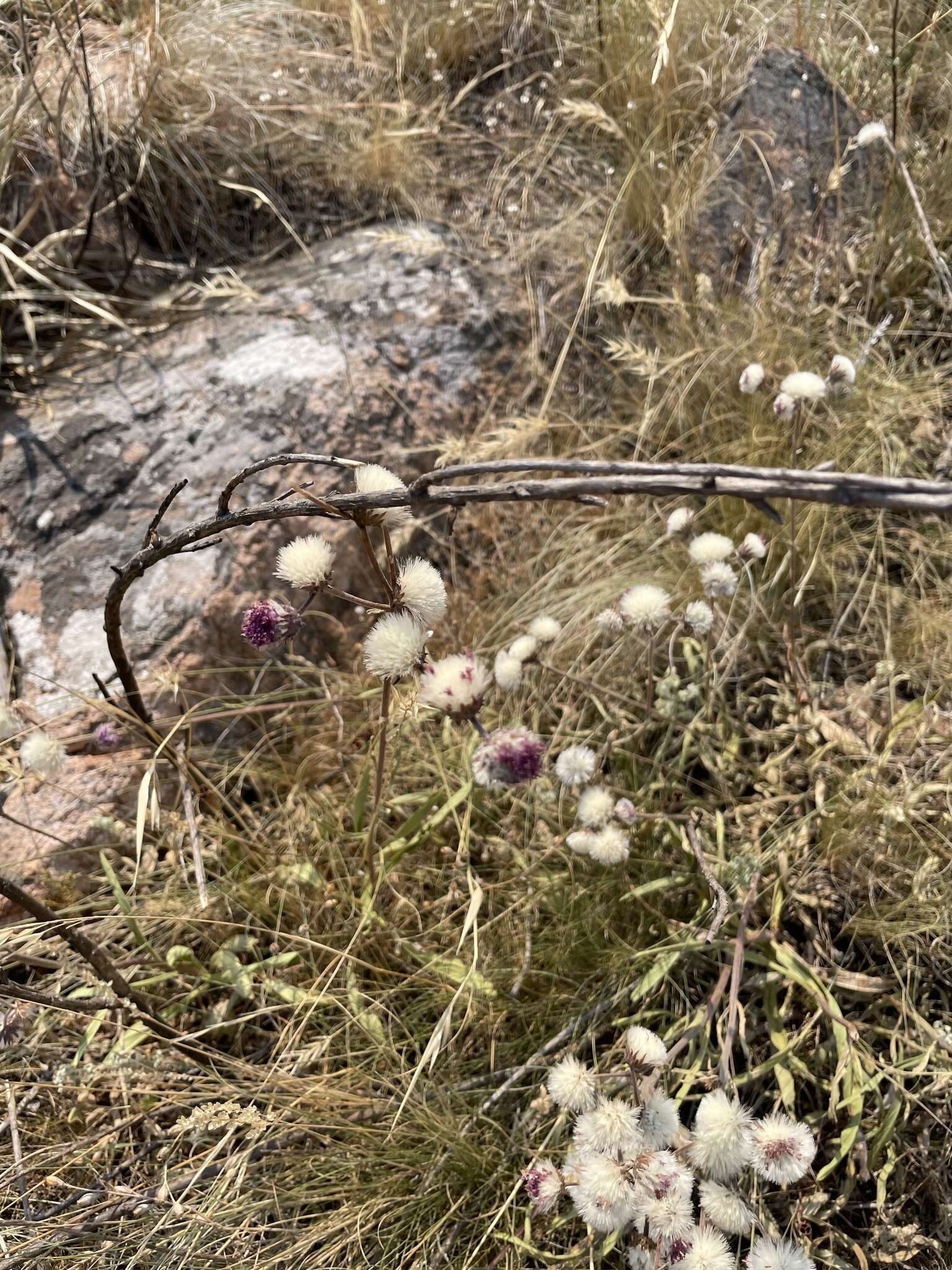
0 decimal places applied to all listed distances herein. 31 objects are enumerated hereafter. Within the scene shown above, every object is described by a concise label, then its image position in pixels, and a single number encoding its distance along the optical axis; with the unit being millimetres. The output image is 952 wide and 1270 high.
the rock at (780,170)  627
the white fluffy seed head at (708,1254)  305
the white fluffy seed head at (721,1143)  321
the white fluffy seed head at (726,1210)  313
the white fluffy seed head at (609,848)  382
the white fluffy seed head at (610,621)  419
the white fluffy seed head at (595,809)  390
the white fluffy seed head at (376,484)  293
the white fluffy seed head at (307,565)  300
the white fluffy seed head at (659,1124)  322
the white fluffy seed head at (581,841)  386
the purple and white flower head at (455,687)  297
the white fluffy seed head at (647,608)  403
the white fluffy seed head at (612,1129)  316
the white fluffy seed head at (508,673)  408
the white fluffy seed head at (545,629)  421
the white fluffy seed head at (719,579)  413
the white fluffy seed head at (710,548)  419
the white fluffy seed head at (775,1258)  314
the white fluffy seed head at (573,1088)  333
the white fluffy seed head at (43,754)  398
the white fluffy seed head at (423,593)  306
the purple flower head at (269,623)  322
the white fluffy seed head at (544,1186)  324
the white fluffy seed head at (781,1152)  320
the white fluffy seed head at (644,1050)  324
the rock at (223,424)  501
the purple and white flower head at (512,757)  324
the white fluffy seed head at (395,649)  291
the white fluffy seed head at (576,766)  403
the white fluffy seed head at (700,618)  409
